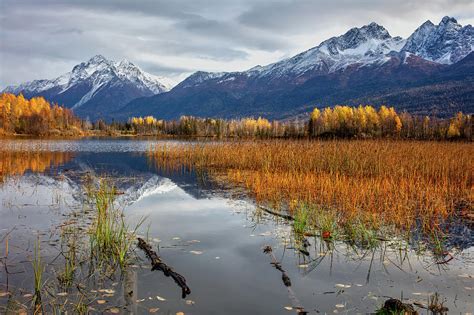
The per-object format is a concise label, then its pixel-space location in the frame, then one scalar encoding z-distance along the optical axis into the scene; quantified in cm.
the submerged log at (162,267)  725
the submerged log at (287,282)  658
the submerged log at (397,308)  604
